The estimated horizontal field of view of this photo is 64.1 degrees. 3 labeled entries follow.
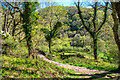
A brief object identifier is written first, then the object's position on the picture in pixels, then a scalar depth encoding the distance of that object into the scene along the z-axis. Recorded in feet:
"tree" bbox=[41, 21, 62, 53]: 71.88
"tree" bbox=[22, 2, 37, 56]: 31.20
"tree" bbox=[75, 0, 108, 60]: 56.02
